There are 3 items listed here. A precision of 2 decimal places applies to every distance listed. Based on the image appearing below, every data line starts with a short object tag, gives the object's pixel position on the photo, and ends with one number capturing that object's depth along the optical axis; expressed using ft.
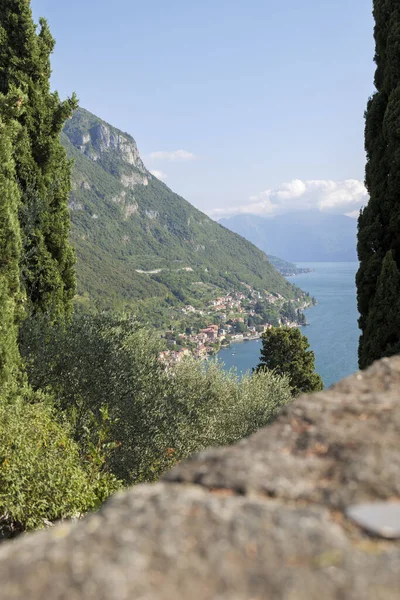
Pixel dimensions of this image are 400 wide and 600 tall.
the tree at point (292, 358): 94.84
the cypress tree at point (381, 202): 36.40
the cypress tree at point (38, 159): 45.96
